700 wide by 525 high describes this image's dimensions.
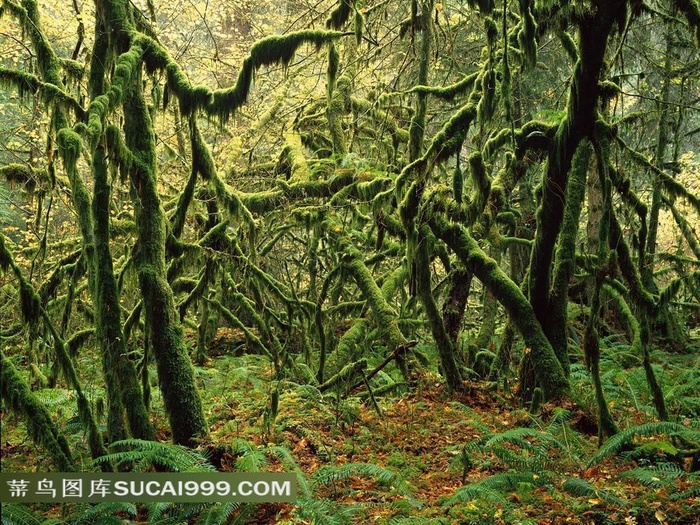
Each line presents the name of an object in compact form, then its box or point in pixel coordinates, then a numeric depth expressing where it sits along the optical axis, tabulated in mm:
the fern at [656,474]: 4977
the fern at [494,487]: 4703
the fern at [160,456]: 4969
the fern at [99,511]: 4645
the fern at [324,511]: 4457
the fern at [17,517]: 4555
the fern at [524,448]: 5441
